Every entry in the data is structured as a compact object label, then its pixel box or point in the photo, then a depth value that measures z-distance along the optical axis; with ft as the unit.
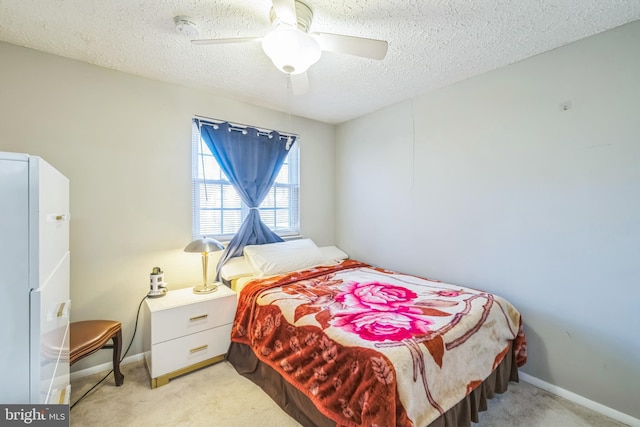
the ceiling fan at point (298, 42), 4.34
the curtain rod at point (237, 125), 8.52
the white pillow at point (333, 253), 10.55
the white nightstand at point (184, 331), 6.31
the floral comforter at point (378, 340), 3.99
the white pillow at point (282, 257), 8.42
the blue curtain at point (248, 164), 8.75
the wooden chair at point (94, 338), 5.45
